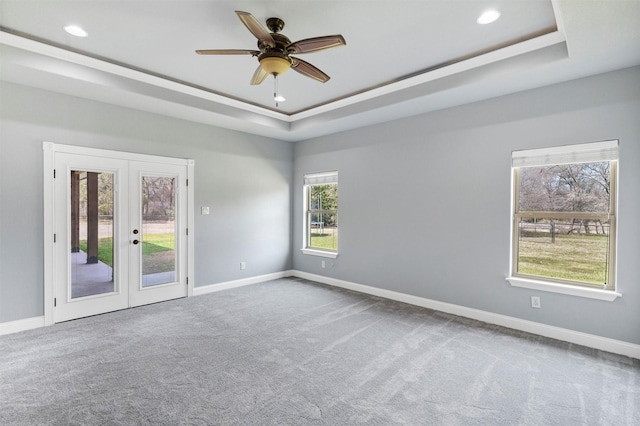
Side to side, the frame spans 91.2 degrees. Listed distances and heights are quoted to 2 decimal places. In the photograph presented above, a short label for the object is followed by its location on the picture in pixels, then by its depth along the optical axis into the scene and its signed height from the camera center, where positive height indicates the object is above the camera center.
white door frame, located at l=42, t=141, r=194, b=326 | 3.60 -0.21
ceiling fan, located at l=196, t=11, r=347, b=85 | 2.34 +1.27
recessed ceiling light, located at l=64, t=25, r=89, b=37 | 2.78 +1.58
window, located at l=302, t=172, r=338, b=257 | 5.70 -0.12
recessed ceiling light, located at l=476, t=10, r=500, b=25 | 2.53 +1.60
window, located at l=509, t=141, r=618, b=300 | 3.16 -0.05
